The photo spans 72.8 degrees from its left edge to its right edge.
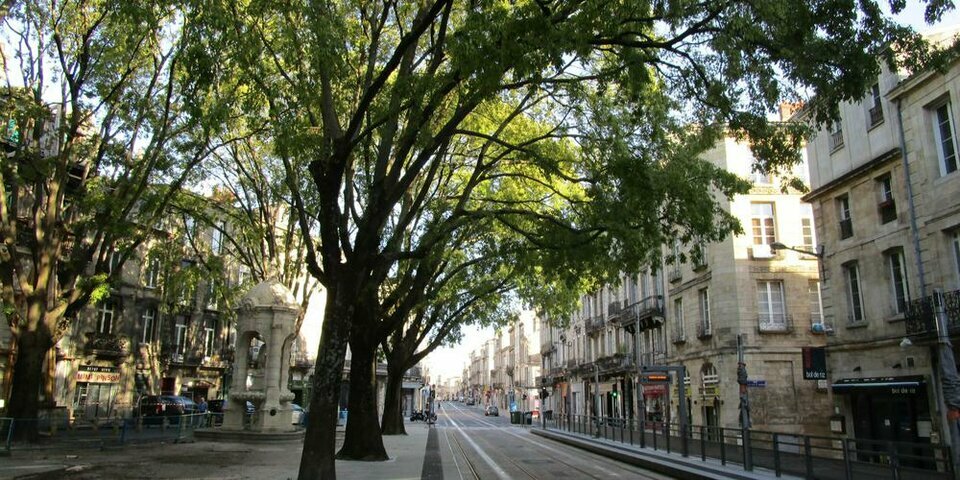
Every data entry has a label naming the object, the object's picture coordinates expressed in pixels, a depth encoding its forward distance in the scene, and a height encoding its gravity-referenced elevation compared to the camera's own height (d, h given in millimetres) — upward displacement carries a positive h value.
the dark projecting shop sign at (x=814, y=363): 19344 +625
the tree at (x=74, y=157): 17219 +6280
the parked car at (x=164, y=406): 30156 -1050
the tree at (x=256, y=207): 23469 +6576
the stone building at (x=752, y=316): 27156 +3037
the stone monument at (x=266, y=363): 23719 +735
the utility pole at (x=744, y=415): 14625 -725
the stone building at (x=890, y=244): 16453 +3859
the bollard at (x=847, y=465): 11312 -1363
